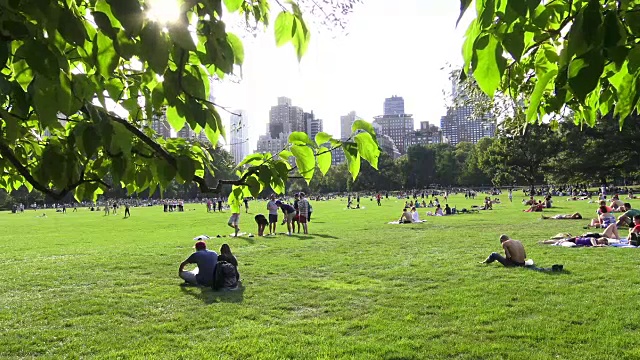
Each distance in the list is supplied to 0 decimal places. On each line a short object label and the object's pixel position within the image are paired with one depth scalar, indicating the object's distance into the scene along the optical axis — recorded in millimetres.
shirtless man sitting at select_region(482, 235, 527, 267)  11250
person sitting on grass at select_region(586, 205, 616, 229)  17859
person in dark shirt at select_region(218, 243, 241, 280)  10273
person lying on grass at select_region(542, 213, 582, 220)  24077
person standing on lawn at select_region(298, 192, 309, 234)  20516
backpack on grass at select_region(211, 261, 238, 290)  9555
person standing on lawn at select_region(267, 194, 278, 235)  20281
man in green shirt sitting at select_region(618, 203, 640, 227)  17105
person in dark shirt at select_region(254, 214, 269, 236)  19812
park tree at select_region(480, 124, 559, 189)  73125
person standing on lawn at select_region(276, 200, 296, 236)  19891
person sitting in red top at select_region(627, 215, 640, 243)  13539
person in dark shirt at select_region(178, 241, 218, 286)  9898
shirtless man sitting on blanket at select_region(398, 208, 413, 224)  25441
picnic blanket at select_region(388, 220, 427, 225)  25369
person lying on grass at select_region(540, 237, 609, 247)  13883
